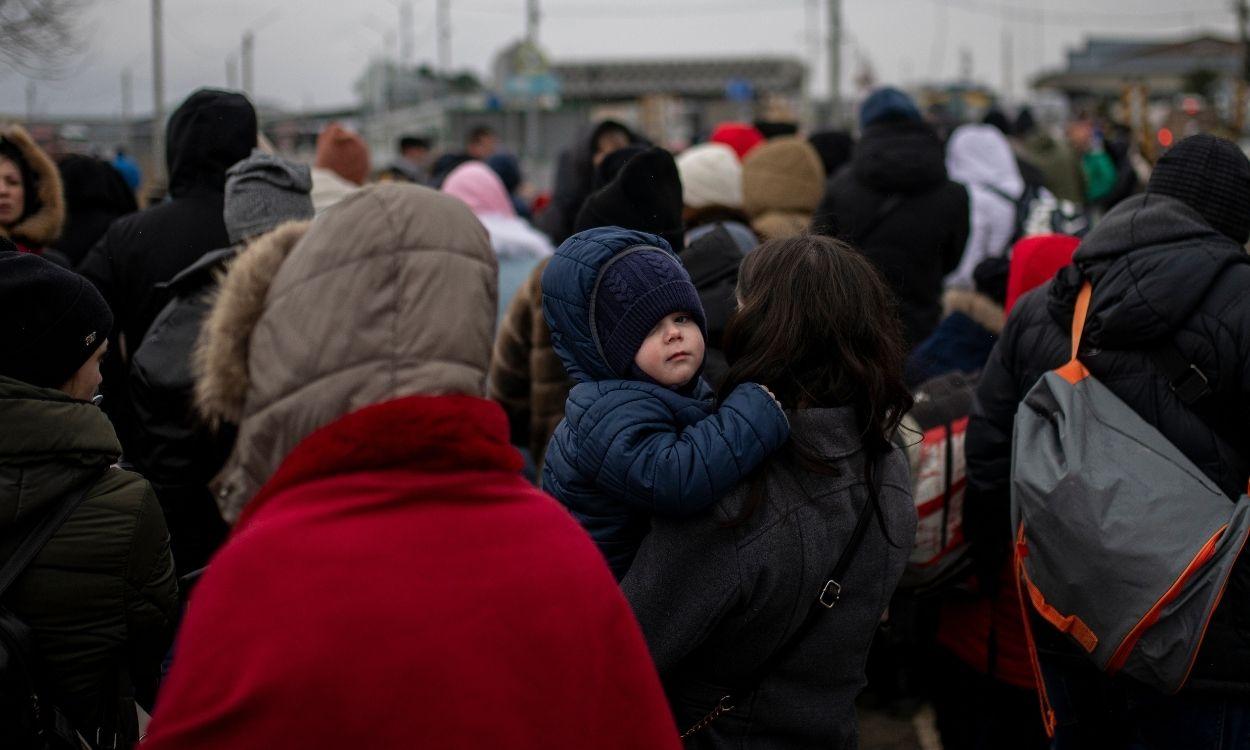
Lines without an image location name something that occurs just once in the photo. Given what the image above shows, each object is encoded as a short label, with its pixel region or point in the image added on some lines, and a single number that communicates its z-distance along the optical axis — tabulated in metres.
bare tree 13.09
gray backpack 2.68
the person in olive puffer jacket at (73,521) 2.29
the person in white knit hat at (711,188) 5.01
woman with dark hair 2.27
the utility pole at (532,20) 30.20
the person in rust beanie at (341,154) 6.46
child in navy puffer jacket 2.23
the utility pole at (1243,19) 35.72
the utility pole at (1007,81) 76.35
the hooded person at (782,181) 5.79
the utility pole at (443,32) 37.28
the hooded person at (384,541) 1.37
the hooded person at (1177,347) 2.82
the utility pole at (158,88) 17.58
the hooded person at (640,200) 3.86
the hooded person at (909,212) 5.70
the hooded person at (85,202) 6.25
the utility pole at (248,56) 29.06
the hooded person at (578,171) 6.31
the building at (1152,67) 69.44
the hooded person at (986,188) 7.12
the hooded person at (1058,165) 11.06
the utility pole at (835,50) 24.05
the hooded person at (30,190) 4.68
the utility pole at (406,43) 41.88
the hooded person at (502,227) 5.55
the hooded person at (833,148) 9.01
